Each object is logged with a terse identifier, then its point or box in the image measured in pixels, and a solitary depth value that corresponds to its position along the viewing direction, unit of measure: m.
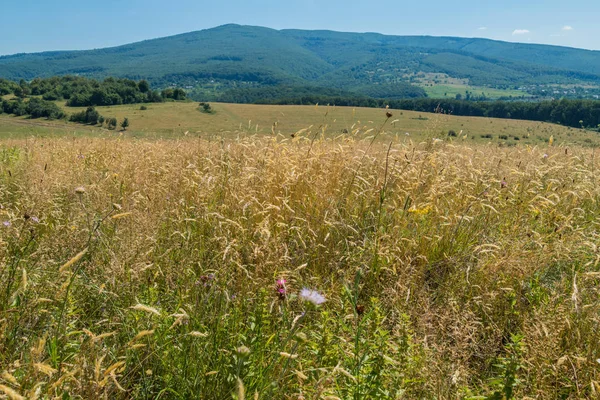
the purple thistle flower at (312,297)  1.57
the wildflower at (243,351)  1.31
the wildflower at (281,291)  2.02
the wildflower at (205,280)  2.15
